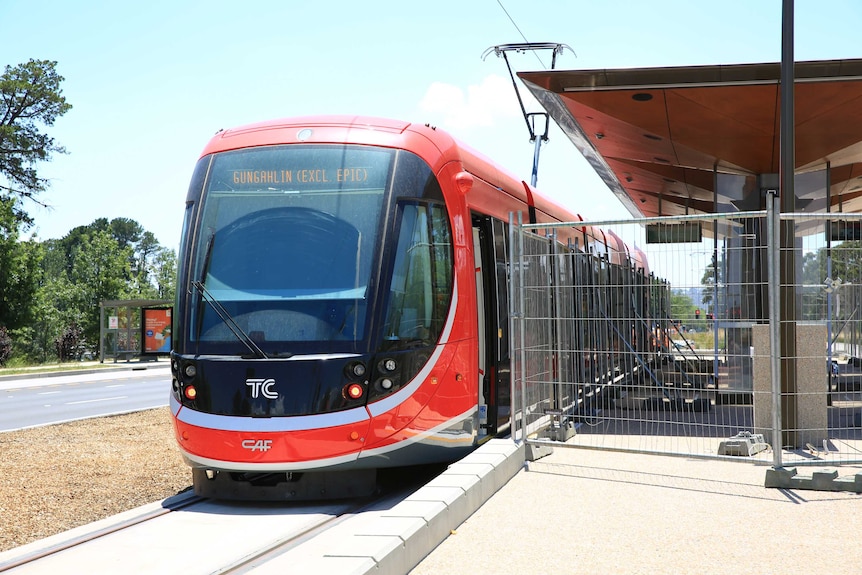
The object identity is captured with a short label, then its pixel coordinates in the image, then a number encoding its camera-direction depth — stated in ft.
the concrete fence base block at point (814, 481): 26.14
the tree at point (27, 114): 147.54
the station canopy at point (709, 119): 46.37
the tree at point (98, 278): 214.07
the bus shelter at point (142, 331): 125.70
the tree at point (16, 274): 148.87
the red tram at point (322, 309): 25.57
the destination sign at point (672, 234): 29.55
